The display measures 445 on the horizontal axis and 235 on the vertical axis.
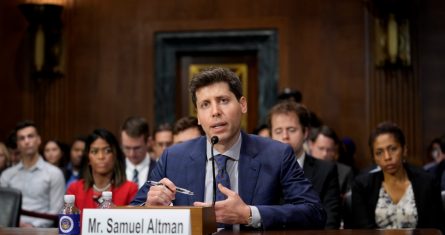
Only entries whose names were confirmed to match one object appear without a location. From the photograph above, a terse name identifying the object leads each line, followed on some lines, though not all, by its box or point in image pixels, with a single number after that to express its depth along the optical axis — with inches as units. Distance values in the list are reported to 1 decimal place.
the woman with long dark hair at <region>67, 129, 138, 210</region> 328.4
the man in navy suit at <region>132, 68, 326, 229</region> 210.8
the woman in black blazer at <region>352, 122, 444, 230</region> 305.6
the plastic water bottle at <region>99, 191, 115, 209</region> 206.5
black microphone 191.4
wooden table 193.6
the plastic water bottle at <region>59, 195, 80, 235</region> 189.0
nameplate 163.7
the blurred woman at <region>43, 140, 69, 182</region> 526.4
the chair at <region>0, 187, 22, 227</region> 270.0
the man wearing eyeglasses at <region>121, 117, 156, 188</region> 399.6
